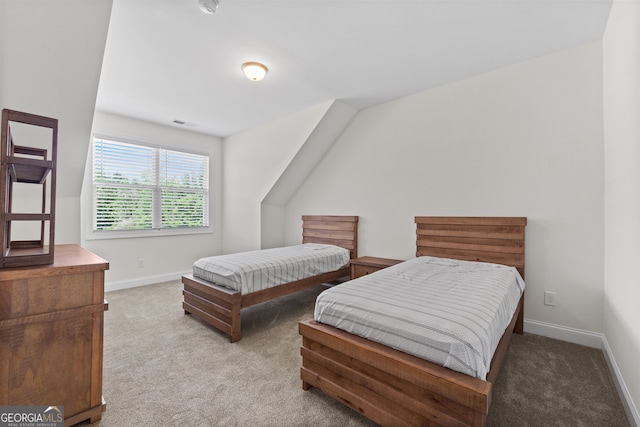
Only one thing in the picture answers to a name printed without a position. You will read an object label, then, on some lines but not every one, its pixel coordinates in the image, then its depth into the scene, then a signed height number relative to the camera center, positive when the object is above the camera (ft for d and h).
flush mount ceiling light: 8.57 +4.51
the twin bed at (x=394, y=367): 3.94 -2.45
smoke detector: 5.97 +4.54
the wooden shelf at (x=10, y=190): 4.15 +0.36
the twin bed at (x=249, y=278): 8.36 -2.21
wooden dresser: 4.06 -1.92
